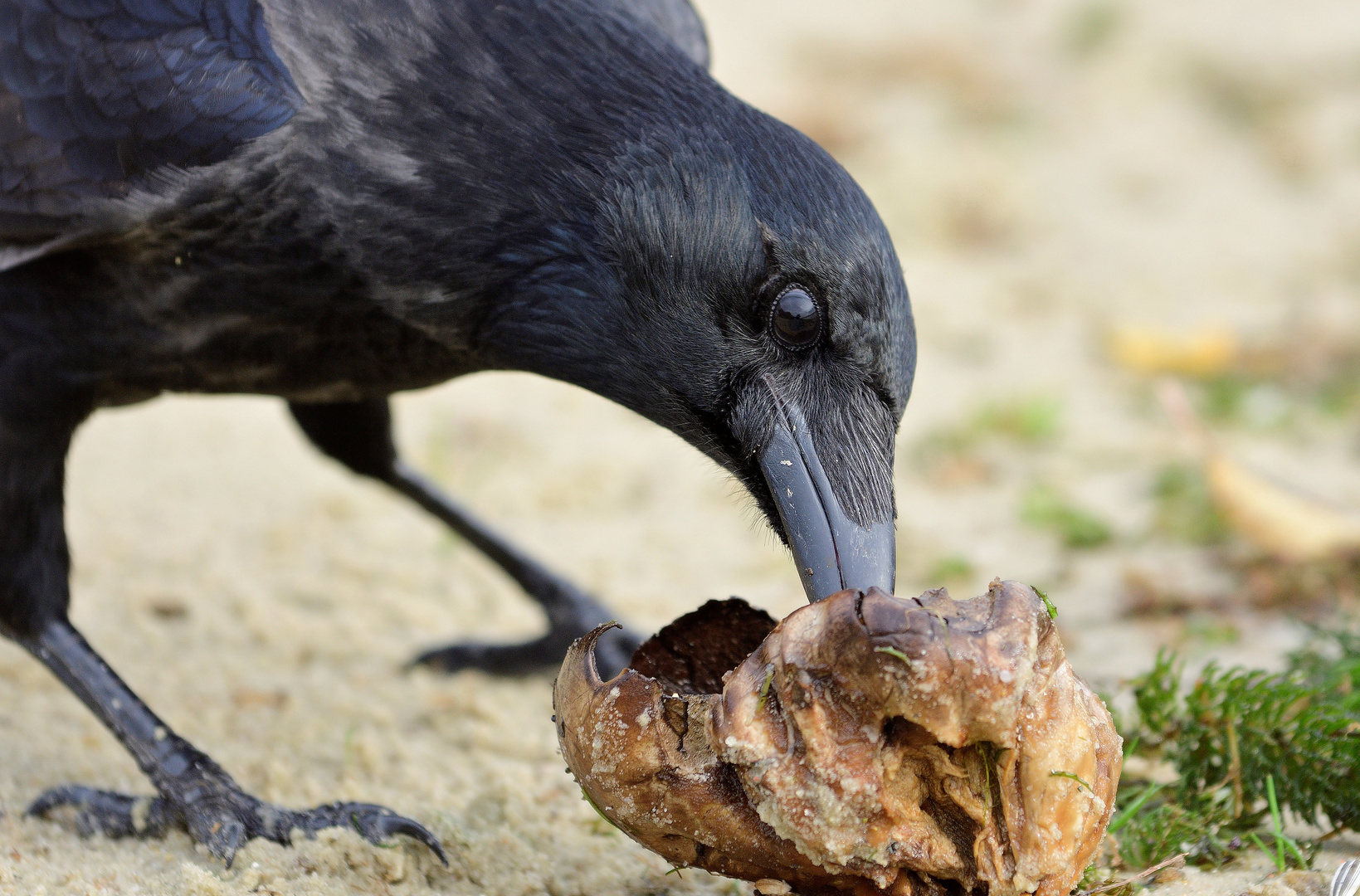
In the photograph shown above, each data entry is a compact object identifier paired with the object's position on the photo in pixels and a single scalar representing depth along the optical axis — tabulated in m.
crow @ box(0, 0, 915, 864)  4.42
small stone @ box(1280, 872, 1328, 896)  3.90
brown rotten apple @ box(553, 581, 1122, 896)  3.27
